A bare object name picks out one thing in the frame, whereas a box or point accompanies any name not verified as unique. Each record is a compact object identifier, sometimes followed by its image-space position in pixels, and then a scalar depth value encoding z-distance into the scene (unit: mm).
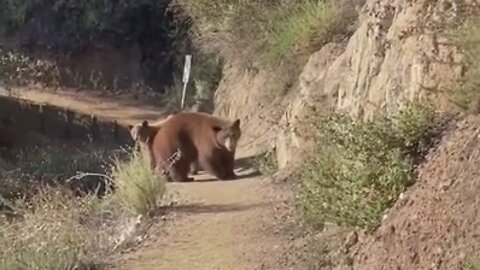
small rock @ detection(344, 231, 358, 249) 9297
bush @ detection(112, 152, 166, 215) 12367
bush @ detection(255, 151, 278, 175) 14969
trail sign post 23047
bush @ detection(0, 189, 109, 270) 10523
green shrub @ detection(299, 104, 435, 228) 9258
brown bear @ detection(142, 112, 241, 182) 15266
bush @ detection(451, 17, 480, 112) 9367
